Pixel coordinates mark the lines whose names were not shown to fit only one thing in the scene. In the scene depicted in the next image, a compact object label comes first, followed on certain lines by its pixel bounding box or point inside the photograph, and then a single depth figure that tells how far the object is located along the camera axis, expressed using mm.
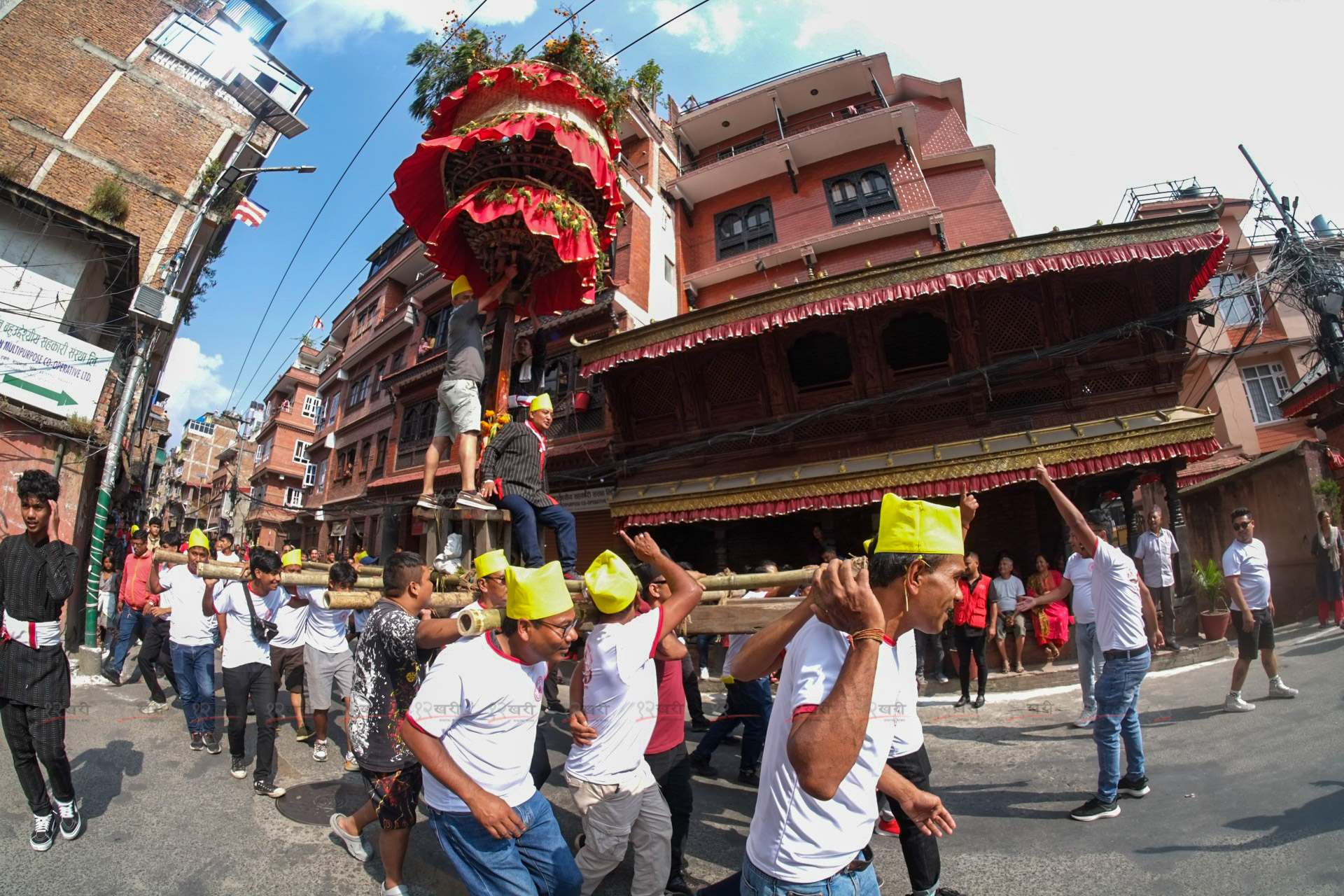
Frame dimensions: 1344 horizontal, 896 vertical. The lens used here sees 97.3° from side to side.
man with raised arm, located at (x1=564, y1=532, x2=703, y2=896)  3262
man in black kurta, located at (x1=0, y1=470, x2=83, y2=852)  3891
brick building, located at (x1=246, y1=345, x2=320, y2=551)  33500
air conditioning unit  13406
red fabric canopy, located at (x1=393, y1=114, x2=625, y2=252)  4766
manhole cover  4828
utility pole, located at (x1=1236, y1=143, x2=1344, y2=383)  12789
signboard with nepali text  11625
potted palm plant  8484
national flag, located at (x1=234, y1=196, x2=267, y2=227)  17734
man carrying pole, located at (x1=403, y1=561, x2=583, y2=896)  2465
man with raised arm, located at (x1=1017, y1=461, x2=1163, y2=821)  4230
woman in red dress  8523
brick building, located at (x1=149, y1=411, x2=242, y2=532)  61406
